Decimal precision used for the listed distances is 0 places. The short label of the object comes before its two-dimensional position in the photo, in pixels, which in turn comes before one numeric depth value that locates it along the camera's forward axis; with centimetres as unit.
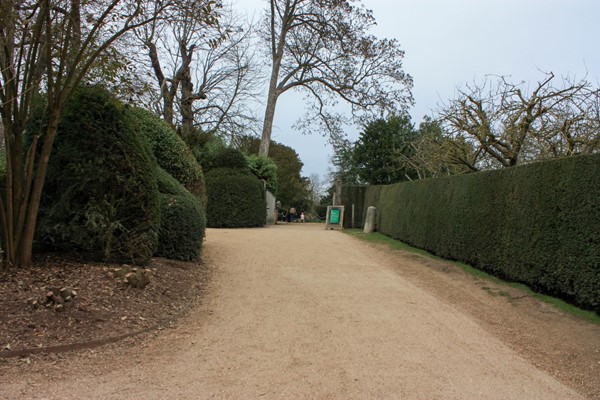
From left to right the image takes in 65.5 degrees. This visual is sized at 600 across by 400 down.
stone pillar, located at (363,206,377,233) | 2011
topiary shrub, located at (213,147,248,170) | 2102
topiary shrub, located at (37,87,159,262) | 668
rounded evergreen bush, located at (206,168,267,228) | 1961
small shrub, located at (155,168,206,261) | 830
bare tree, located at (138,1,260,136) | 1554
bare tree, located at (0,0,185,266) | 581
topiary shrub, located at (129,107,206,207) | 1069
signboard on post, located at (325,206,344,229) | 2322
